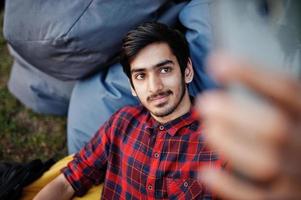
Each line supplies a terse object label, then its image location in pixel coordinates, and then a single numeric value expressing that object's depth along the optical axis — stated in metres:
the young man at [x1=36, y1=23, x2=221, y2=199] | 1.12
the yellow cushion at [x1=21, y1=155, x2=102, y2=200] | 1.35
